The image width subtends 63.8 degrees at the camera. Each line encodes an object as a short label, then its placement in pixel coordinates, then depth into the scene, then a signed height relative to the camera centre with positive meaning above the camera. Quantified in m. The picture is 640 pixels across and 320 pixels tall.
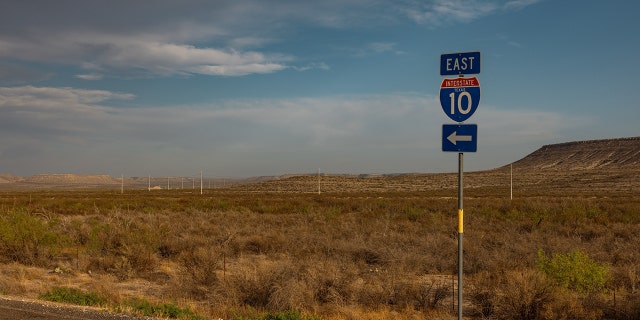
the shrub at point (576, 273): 11.62 -2.30
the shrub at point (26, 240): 17.08 -2.43
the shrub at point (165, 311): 9.44 -2.66
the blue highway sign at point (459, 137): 7.10 +0.47
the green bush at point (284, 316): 9.15 -2.64
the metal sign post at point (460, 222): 7.18 -0.72
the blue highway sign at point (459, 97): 7.23 +1.06
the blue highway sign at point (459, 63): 7.27 +1.55
